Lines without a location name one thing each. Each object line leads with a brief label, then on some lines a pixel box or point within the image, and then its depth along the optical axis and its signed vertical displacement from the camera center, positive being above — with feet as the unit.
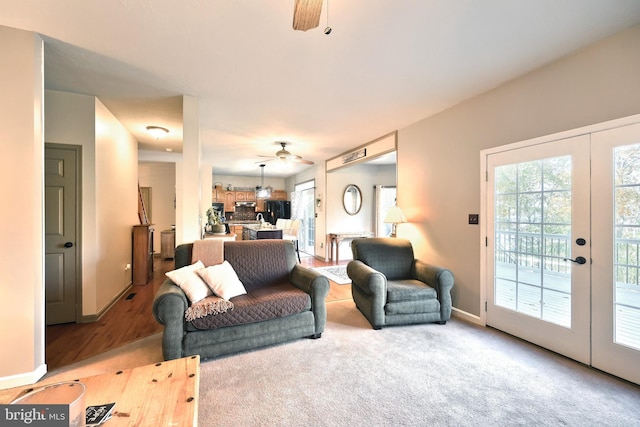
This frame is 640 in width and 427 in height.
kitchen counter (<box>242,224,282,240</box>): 18.98 -1.46
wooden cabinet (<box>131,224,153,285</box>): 15.02 -2.39
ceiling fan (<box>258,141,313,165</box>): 15.85 +3.54
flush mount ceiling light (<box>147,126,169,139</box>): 13.60 +4.37
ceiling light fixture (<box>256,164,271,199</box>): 25.49 +2.07
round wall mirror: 22.31 +1.22
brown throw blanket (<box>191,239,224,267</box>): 9.16 -1.39
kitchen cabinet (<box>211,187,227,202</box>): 28.76 +2.10
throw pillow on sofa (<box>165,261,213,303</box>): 7.57 -2.09
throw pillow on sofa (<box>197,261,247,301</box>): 8.03 -2.16
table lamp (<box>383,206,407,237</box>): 12.53 -0.13
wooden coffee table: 3.45 -2.73
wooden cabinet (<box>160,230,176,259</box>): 21.97 -2.57
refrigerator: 30.40 +0.48
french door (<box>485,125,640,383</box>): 6.45 -0.96
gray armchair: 9.34 -3.03
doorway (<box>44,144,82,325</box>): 9.74 -0.80
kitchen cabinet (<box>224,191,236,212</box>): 29.53 +1.37
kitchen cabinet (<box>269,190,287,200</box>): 31.27 +2.21
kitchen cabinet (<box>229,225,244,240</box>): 26.35 -1.66
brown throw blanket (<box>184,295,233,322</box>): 7.07 -2.63
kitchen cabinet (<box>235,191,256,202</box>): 30.01 +1.98
